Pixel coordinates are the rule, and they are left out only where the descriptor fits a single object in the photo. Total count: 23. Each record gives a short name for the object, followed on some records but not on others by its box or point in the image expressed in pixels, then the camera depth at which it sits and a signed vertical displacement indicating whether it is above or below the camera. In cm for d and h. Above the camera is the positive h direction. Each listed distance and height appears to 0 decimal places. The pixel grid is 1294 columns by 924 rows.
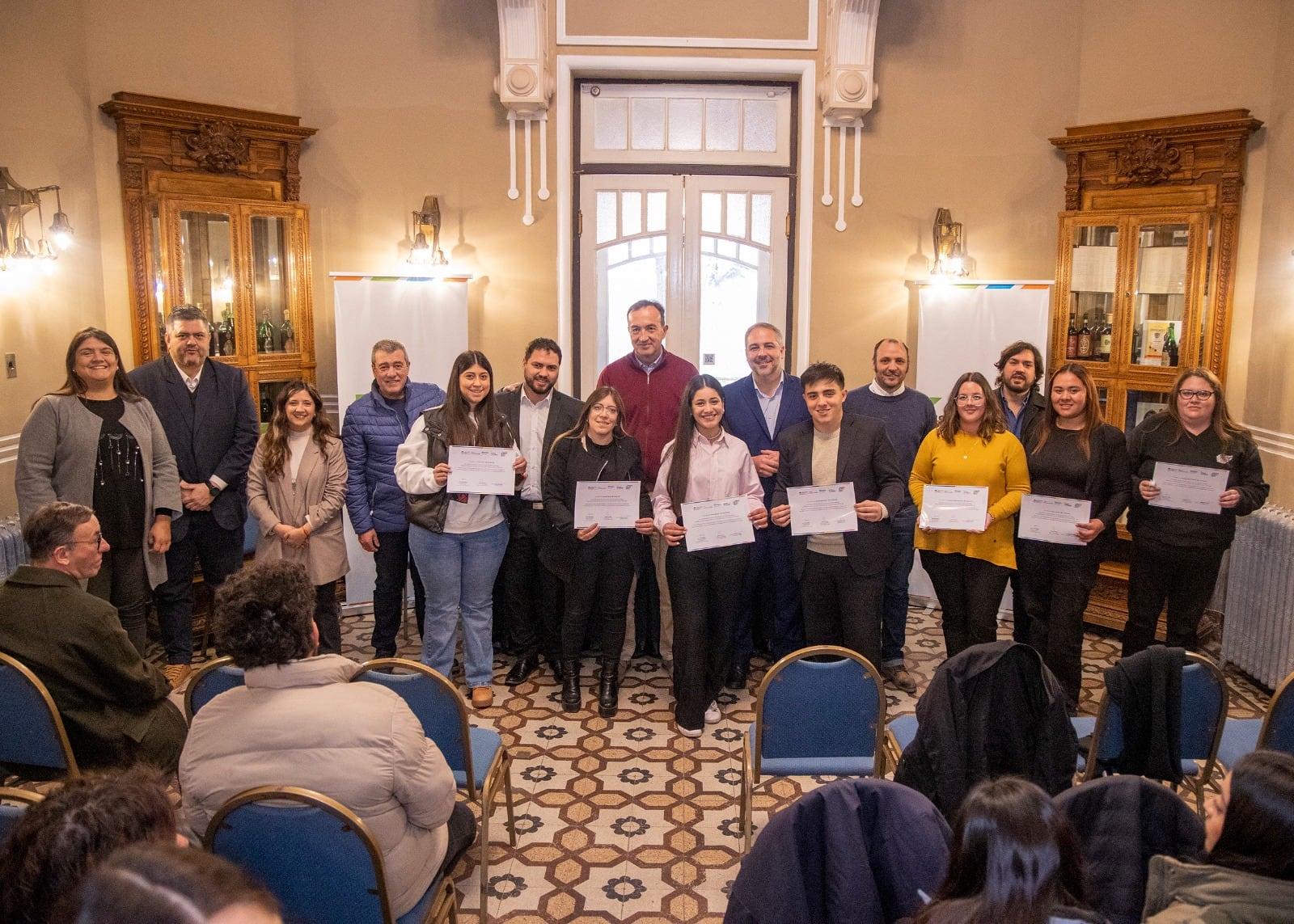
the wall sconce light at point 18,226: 461 +60
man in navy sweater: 472 -35
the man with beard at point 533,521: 438 -78
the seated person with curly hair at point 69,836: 128 -67
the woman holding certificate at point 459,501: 406 -63
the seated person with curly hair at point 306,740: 202 -82
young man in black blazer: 393 -64
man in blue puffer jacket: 453 -49
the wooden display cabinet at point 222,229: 562 +73
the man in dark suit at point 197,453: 450 -49
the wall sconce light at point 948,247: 623 +71
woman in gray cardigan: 394 -49
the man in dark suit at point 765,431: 452 -36
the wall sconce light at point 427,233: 618 +76
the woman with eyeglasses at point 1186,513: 404 -64
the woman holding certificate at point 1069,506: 393 -61
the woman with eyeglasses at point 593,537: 412 -80
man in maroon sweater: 462 -16
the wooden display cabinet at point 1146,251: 558 +64
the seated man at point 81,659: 277 -89
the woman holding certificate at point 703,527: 394 -70
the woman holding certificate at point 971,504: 396 -60
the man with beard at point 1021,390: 446 -16
